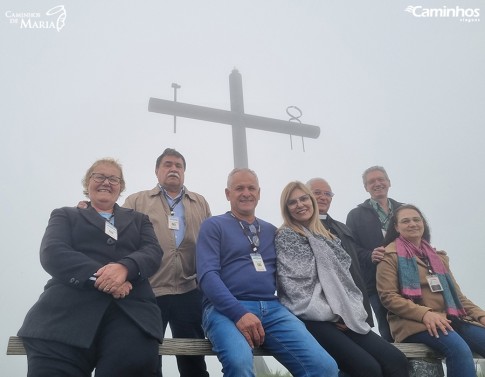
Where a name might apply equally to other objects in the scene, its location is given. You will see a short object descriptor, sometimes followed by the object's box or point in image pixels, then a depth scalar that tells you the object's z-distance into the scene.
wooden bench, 2.33
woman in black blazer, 2.24
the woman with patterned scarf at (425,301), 3.05
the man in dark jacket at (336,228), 3.54
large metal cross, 7.13
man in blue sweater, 2.44
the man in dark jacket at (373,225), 3.92
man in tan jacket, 3.27
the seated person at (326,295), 2.69
